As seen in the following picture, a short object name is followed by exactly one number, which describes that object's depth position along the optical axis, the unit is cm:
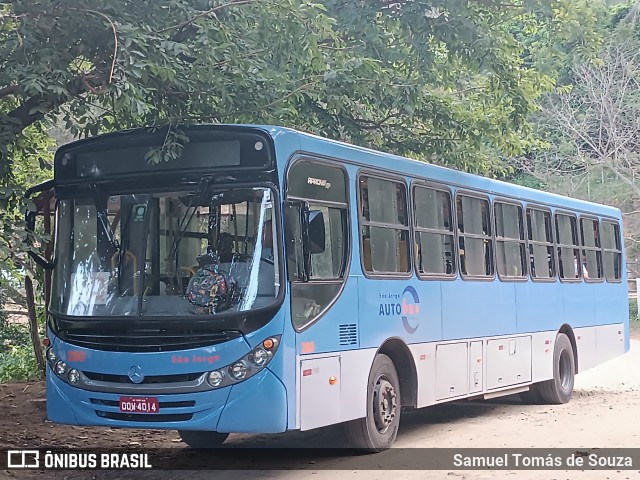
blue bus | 827
